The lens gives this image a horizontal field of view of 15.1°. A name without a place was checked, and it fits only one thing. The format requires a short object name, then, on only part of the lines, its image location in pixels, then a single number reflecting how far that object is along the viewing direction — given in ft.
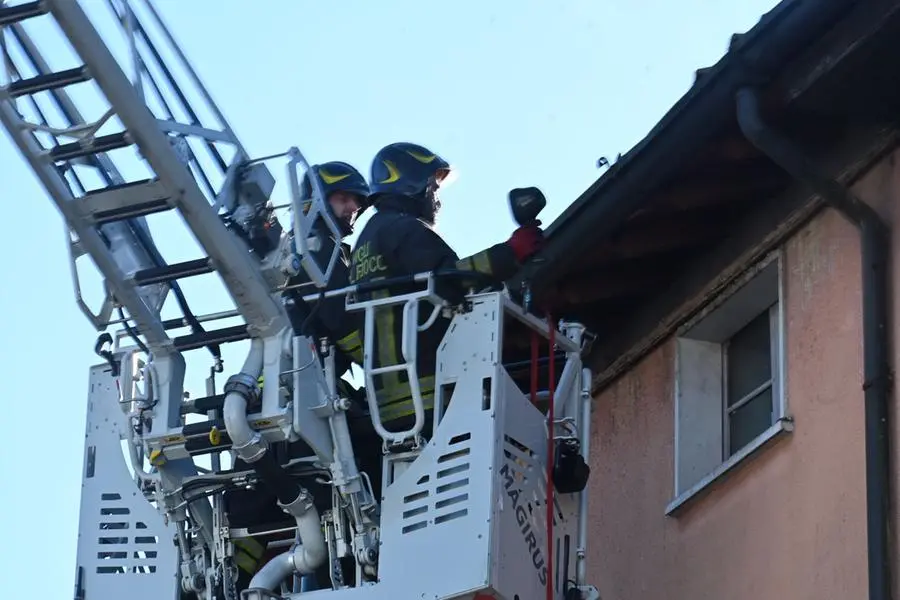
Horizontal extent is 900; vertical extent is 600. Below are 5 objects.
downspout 45.84
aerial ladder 46.50
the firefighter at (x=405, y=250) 48.03
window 55.67
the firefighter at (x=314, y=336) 49.60
